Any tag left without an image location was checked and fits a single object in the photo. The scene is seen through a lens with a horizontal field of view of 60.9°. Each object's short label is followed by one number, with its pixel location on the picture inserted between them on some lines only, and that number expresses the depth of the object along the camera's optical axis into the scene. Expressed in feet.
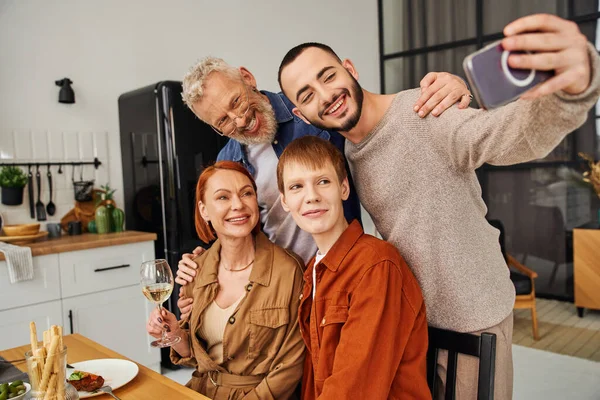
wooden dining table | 4.32
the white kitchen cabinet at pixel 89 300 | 9.12
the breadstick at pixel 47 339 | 3.74
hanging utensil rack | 11.14
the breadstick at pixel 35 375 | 3.67
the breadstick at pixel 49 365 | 3.66
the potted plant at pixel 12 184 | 10.62
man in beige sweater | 4.43
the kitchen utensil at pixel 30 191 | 11.20
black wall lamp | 11.34
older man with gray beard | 6.01
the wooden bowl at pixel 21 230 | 9.86
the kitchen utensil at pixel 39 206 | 11.30
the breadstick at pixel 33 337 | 3.79
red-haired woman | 5.13
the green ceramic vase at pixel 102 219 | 11.34
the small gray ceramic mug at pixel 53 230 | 11.05
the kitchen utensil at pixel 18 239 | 9.74
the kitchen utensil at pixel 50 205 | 11.47
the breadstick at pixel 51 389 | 3.71
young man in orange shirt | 4.01
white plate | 4.52
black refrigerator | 10.99
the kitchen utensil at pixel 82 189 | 11.73
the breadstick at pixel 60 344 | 3.72
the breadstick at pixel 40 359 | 3.69
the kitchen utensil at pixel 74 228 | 11.30
